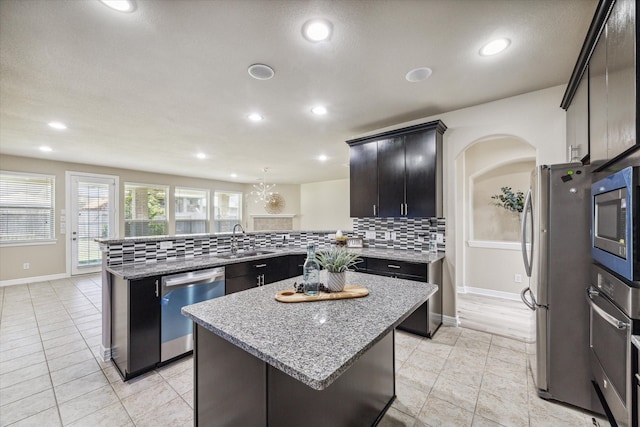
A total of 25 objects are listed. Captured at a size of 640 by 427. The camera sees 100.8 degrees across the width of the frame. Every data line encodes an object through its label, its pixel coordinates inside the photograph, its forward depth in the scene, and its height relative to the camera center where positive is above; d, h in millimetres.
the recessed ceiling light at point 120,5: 1491 +1208
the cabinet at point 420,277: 2846 -702
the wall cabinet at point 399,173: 3070 +524
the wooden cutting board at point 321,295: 1473 -468
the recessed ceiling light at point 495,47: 1862 +1214
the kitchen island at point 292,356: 937 -497
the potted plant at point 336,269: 1595 -331
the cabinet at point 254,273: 2873 -704
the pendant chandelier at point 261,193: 9086 +776
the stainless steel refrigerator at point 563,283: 1794 -495
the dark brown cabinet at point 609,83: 1143 +696
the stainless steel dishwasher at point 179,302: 2350 -812
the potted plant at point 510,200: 3994 +213
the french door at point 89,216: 5852 -17
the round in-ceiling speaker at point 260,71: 2168 +1212
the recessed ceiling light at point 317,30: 1669 +1207
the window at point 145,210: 6699 +134
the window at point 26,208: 5098 +154
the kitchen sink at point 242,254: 3224 -517
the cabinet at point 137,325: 2164 -928
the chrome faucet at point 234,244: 3488 -391
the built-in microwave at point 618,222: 1121 -44
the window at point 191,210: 7781 +141
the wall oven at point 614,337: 1144 -632
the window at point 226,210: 8750 +164
